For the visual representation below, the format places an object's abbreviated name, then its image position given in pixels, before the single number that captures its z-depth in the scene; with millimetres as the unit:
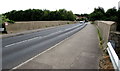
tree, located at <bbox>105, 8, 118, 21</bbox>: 41850
